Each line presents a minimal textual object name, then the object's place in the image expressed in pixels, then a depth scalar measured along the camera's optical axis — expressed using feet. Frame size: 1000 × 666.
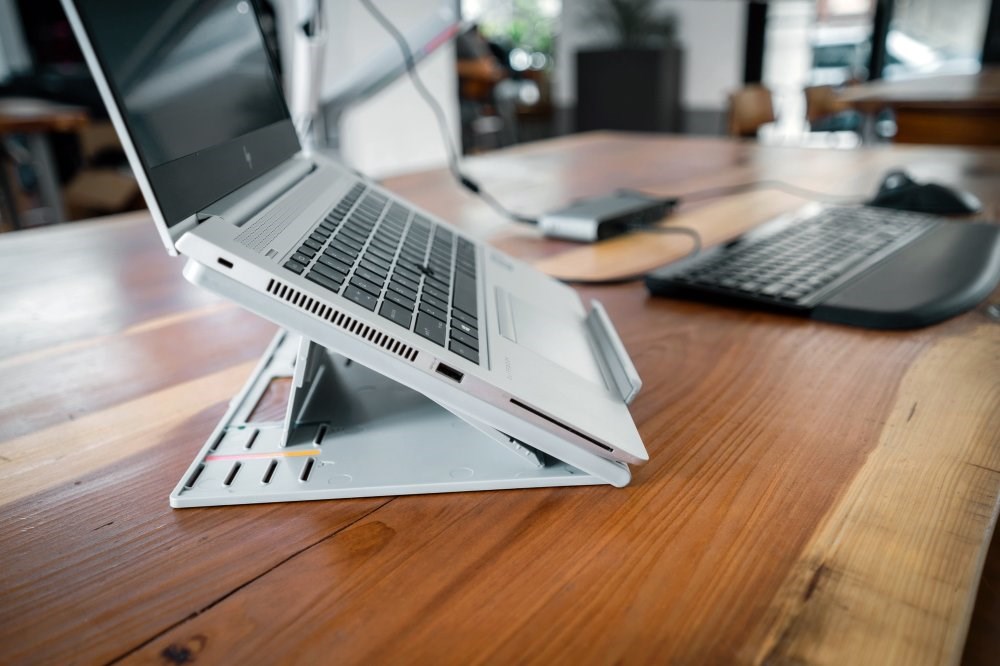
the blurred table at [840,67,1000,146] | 8.12
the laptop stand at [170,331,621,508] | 1.21
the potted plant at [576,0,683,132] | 19.16
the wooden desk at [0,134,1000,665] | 0.90
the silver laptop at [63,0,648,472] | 1.11
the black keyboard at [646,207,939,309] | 2.13
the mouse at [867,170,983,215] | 3.18
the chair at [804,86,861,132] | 12.62
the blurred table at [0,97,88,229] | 11.05
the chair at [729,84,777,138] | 10.08
